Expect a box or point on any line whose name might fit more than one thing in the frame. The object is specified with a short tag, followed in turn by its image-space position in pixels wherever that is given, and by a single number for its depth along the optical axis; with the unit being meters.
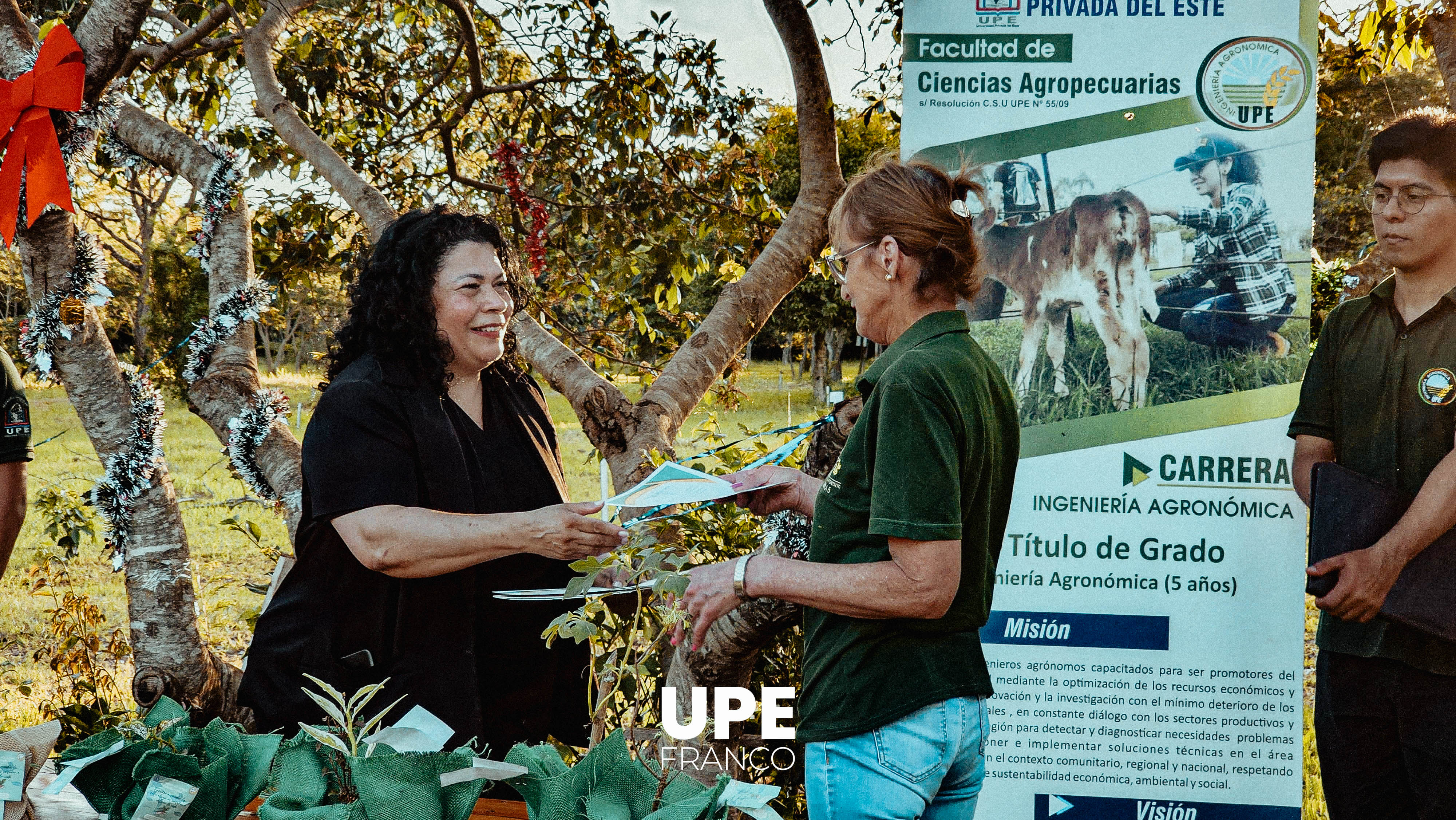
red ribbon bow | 2.54
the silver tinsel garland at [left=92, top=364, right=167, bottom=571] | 2.86
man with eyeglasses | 2.16
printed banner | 2.63
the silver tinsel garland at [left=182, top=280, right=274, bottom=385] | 2.94
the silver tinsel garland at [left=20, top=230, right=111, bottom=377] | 2.79
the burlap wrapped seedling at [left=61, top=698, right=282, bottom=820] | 1.32
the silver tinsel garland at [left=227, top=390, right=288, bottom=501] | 2.92
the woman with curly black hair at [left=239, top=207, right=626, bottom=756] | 2.05
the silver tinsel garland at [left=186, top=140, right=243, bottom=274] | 3.01
